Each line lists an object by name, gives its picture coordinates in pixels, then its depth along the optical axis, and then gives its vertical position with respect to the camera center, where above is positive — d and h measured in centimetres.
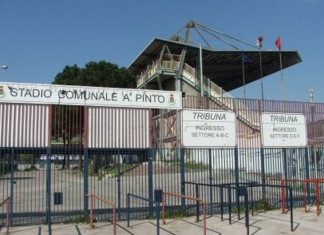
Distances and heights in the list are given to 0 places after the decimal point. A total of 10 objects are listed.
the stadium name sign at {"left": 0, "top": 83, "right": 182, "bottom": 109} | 1277 +172
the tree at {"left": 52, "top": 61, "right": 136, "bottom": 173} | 4175 +745
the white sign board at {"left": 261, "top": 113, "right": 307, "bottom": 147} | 1587 +66
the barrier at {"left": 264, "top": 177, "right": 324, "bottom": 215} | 1373 -125
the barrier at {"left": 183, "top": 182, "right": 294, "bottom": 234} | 1048 -118
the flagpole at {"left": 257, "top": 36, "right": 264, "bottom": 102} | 4210 +1052
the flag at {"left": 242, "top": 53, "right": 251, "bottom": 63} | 4605 +961
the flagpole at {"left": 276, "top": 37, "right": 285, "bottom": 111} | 3317 +810
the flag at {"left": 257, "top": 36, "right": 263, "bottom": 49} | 4208 +1052
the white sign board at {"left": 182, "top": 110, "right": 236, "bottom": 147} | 1445 +72
